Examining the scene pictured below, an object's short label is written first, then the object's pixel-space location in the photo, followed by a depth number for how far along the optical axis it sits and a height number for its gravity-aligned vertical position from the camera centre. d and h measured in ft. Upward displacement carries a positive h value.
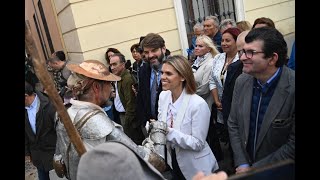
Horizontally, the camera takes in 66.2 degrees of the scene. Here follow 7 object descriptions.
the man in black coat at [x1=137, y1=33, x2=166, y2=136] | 9.24 -1.57
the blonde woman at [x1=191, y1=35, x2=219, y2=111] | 9.55 -1.45
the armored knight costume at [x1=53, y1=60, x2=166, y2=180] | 4.79 -1.51
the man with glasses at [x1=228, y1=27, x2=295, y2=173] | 5.10 -1.84
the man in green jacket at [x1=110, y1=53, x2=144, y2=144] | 10.84 -2.60
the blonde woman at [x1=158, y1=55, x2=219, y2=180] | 6.53 -2.41
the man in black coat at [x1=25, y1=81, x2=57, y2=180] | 8.79 -2.47
